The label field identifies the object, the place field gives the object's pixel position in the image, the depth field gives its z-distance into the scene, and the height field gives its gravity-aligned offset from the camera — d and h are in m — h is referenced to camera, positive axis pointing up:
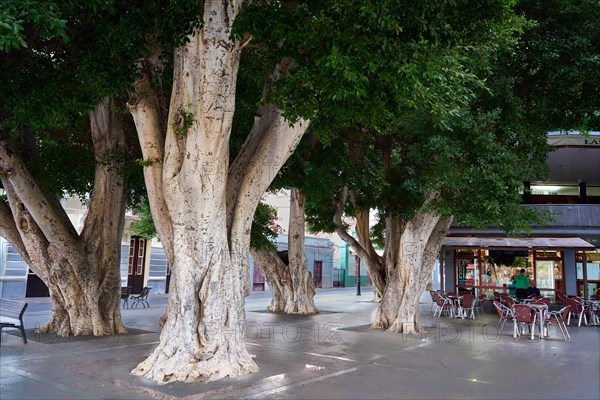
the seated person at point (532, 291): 16.11 -0.63
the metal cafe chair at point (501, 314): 12.41 -1.17
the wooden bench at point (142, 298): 18.58 -1.32
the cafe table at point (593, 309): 14.73 -1.10
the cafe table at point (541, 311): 11.70 -0.96
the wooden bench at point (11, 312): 9.68 -1.06
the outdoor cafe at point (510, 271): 17.18 +0.04
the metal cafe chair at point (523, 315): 11.40 -1.02
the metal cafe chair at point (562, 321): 11.40 -1.14
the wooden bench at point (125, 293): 17.27 -1.05
